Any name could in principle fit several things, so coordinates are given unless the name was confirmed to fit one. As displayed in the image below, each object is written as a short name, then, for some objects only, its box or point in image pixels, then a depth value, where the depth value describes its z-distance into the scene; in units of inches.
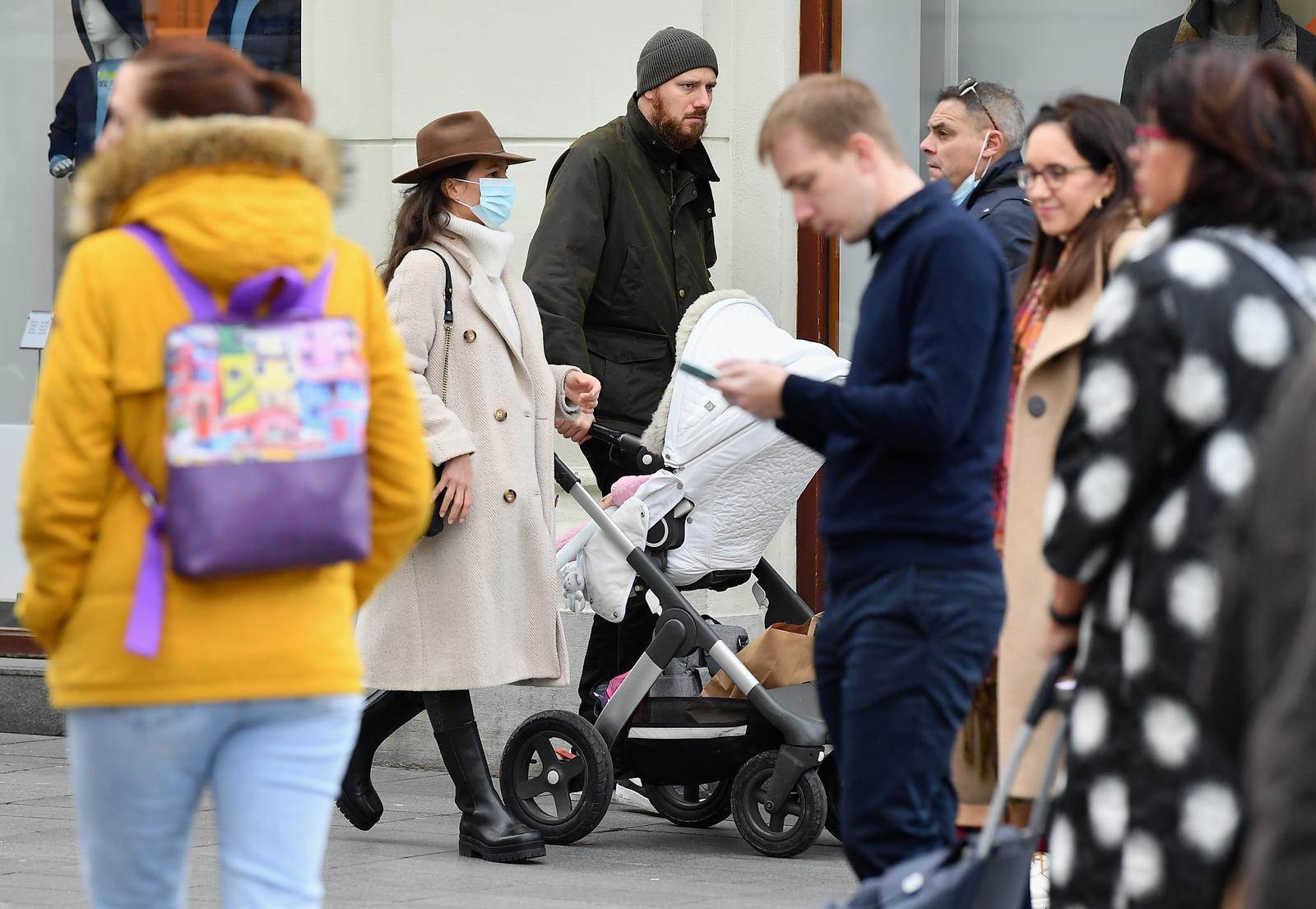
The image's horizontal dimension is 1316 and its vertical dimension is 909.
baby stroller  465.4
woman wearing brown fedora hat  460.1
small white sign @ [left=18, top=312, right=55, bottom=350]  704.4
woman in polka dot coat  216.8
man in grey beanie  546.3
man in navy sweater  269.4
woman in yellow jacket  223.1
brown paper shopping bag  474.9
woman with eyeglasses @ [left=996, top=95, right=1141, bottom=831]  329.1
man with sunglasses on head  508.1
